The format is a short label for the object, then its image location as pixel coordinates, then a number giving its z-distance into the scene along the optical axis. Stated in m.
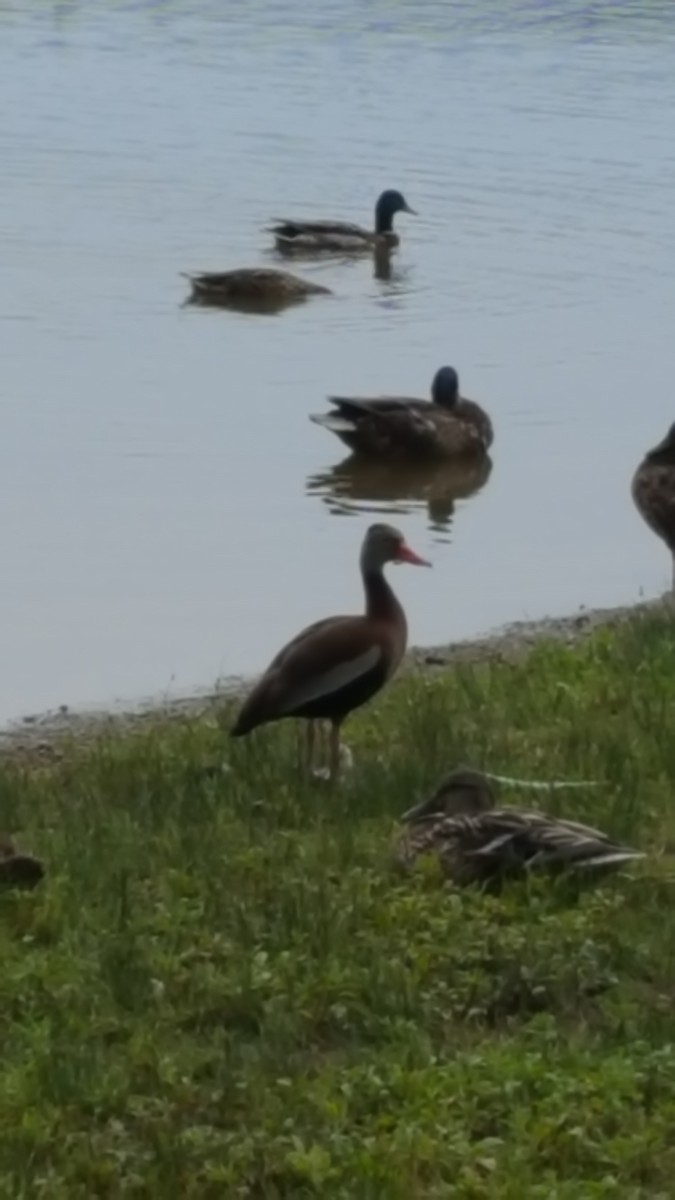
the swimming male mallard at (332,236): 25.27
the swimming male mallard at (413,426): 17.56
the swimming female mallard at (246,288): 22.62
